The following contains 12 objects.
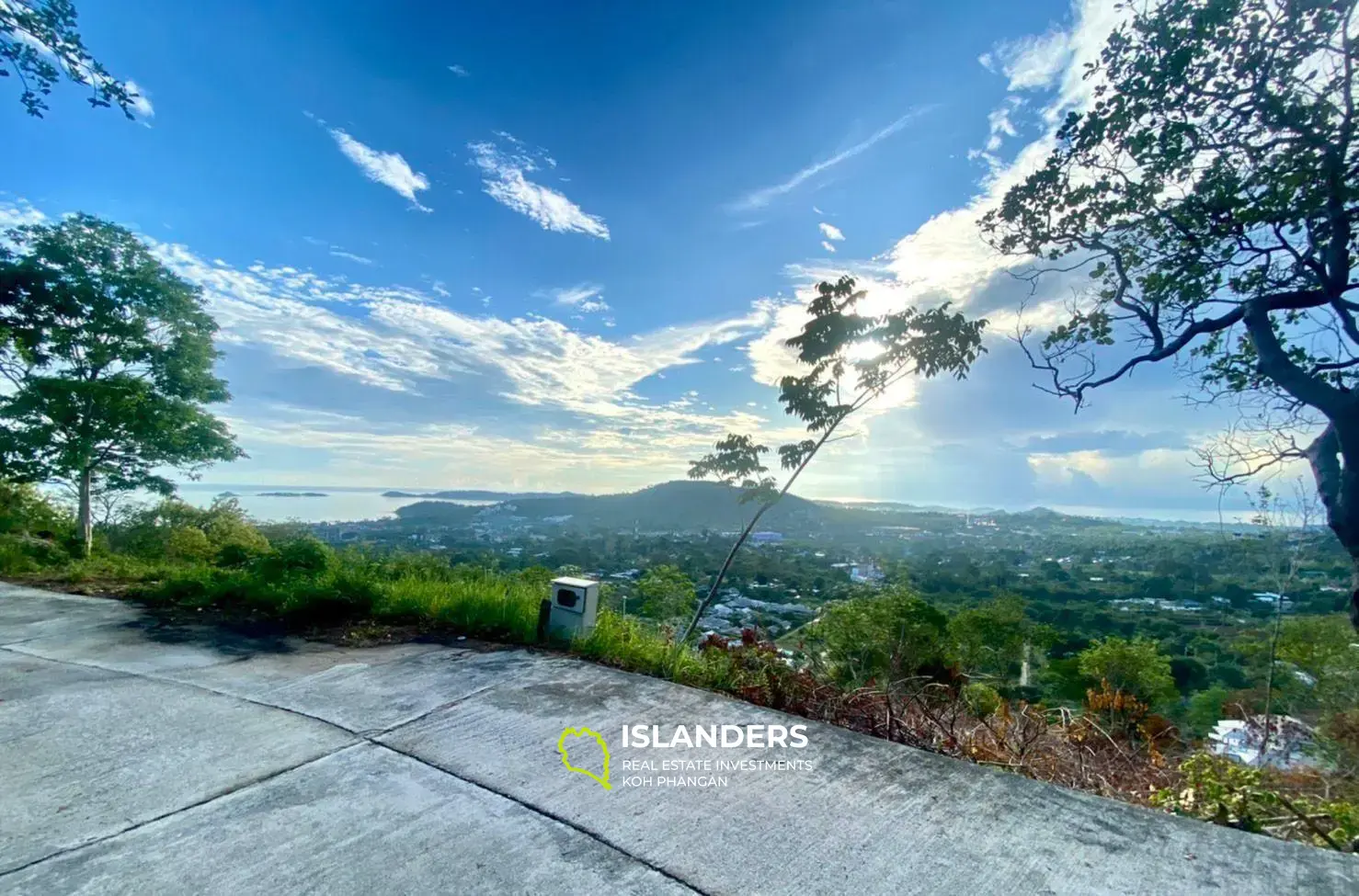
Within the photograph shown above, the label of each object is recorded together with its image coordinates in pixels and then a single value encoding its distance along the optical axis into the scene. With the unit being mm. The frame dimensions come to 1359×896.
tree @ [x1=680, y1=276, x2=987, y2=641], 5281
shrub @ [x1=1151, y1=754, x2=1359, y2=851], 2176
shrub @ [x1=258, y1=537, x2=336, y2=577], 5324
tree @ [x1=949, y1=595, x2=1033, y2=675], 9500
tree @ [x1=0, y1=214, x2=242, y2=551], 7336
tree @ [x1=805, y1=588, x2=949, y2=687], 6469
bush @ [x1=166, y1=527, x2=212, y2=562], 8531
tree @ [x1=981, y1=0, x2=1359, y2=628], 4035
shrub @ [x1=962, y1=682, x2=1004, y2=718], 3678
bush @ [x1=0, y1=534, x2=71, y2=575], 6746
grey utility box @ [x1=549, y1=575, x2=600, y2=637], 3943
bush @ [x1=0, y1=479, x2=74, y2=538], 8344
